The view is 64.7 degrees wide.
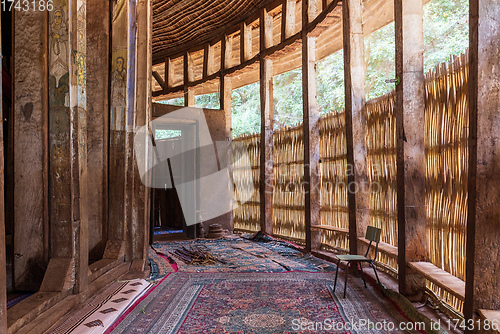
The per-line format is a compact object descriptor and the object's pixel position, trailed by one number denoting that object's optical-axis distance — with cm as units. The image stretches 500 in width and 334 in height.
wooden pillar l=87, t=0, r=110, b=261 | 509
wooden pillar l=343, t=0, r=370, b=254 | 513
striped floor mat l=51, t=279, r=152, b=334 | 313
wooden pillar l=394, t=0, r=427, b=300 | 380
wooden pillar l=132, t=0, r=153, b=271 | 548
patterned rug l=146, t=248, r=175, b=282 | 514
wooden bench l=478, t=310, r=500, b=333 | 239
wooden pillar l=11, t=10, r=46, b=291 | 354
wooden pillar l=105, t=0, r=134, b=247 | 522
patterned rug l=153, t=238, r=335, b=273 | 547
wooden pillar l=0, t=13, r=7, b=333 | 223
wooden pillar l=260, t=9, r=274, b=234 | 793
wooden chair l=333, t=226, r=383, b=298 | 387
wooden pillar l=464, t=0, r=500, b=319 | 259
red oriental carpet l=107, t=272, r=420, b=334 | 327
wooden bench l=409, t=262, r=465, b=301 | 293
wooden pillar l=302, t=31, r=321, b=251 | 646
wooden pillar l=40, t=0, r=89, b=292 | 350
